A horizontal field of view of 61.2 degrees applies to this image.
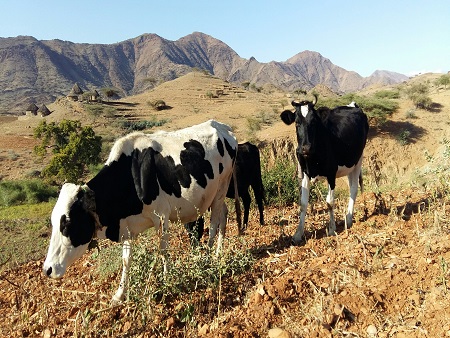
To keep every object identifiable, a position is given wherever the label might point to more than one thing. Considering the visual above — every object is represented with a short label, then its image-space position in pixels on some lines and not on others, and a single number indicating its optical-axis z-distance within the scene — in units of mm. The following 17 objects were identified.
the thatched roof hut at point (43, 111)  53156
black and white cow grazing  4016
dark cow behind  8250
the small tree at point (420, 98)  24312
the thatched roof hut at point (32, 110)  57494
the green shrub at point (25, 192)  21141
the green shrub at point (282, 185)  10320
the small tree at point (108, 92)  65694
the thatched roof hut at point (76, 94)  56356
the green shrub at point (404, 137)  20406
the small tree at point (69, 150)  23750
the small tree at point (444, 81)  30938
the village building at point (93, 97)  56612
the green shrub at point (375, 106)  21562
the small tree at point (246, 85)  78538
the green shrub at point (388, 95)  30059
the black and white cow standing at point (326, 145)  5762
